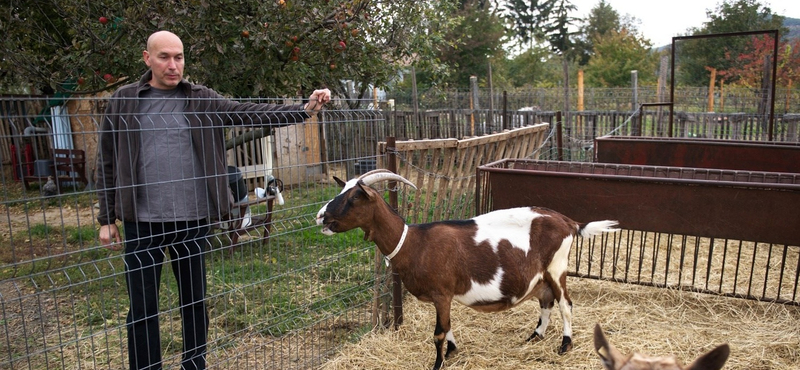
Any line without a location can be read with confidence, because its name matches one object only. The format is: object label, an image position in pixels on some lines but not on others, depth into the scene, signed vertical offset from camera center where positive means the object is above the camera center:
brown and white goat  3.35 -0.82
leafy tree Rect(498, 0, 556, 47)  45.80 +7.37
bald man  2.79 -0.30
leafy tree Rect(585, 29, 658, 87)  27.41 +2.08
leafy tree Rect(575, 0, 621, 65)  41.56 +5.80
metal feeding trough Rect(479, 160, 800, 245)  3.75 -0.64
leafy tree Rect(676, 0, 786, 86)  23.95 +3.06
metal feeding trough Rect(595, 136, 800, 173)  5.89 -0.52
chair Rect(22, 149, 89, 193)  9.01 -0.75
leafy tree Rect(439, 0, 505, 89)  24.41 +2.78
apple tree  5.14 +0.72
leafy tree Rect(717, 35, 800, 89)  19.75 +1.30
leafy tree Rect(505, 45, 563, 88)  30.25 +2.07
